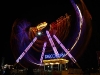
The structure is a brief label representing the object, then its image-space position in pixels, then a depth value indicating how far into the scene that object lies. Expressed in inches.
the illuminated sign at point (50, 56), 673.3
